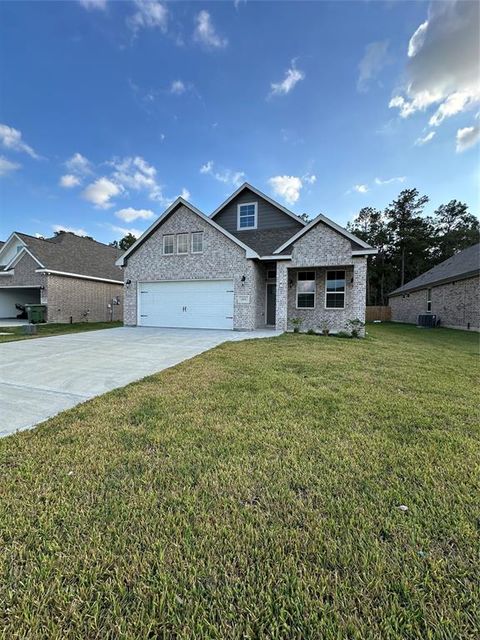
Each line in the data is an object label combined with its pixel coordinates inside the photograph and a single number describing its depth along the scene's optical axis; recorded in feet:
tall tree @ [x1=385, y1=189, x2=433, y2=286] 113.29
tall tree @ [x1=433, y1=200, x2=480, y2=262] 118.42
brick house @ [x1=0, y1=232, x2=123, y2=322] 55.98
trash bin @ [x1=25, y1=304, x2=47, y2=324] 52.42
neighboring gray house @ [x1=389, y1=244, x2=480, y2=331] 49.49
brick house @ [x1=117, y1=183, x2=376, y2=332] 39.73
